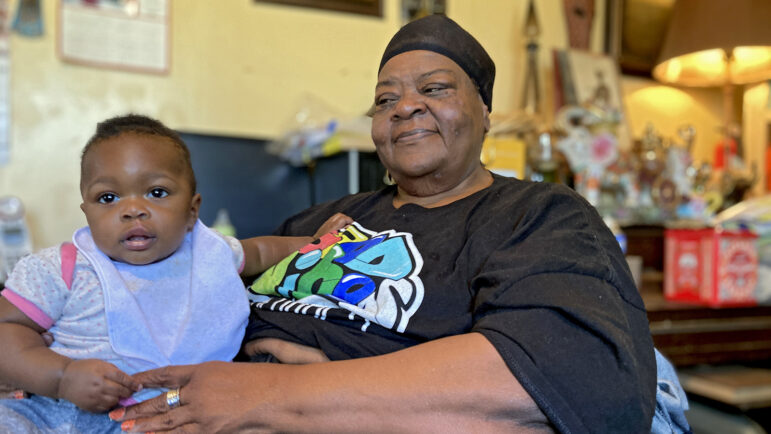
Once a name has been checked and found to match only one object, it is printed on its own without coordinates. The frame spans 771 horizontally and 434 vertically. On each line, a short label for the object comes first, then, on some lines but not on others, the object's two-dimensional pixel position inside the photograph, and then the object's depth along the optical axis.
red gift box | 2.17
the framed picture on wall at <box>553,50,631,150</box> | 3.00
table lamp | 2.56
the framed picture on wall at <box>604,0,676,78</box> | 3.23
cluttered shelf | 2.12
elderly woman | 0.78
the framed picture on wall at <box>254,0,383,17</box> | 2.64
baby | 0.90
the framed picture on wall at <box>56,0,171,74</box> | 2.29
